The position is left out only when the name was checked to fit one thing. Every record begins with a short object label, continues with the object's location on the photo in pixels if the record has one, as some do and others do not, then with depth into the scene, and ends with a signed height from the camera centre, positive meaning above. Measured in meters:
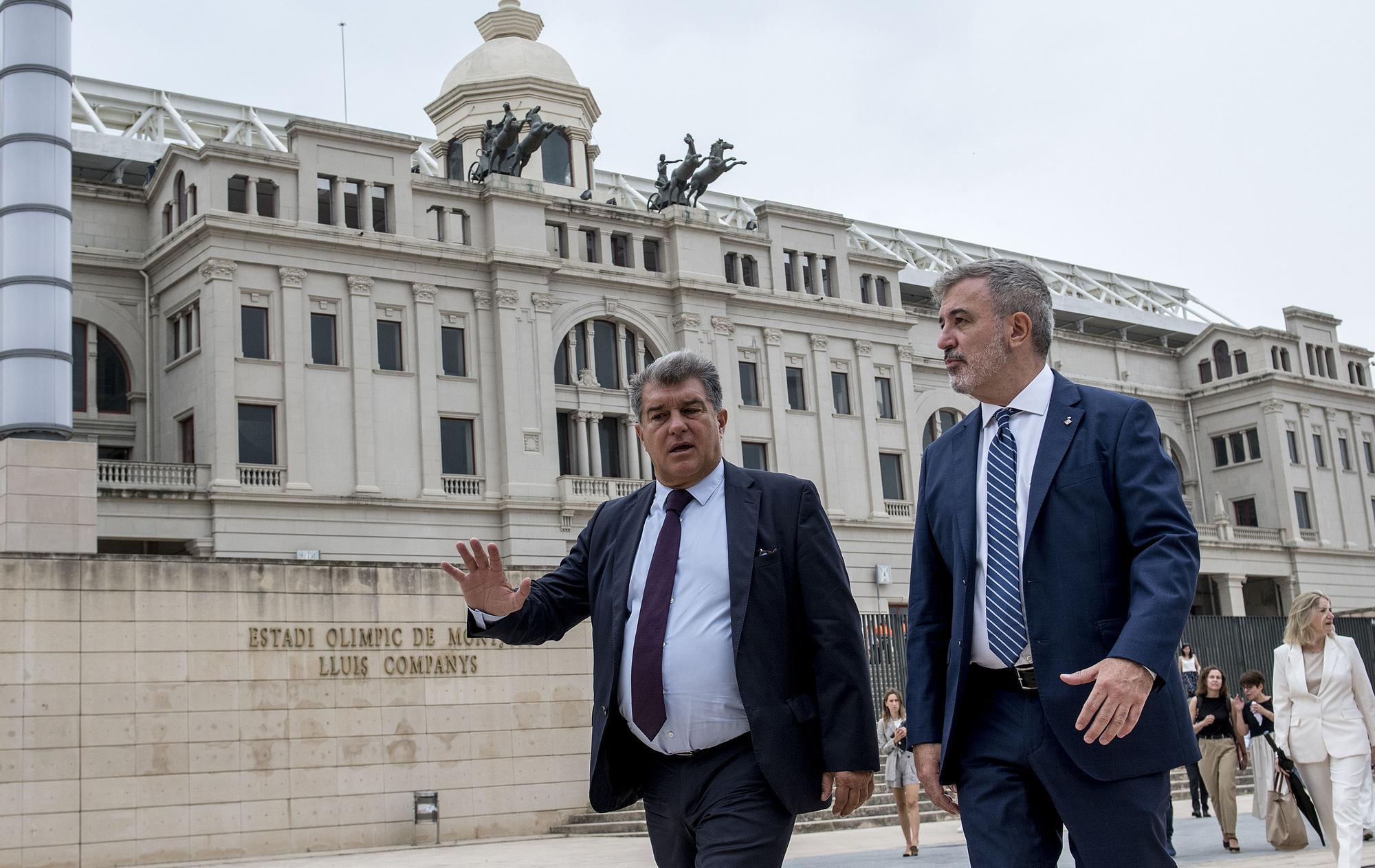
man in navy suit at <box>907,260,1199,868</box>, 4.55 +0.17
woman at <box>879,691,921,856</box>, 16.00 -1.16
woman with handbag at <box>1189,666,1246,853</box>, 15.25 -0.89
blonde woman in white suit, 10.51 -0.47
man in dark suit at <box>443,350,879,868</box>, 5.07 +0.13
